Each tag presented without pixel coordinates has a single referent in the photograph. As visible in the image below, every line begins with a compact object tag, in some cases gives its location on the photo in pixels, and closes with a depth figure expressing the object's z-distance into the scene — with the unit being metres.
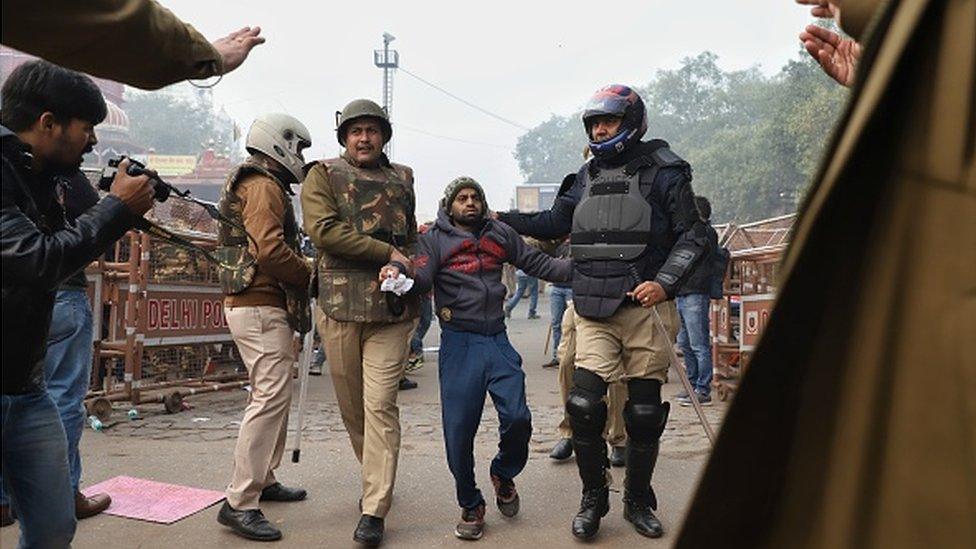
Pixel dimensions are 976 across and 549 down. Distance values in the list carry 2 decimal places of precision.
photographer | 2.01
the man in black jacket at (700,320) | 8.22
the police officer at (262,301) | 3.99
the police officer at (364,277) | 4.05
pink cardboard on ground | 4.28
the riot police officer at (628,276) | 4.09
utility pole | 48.03
